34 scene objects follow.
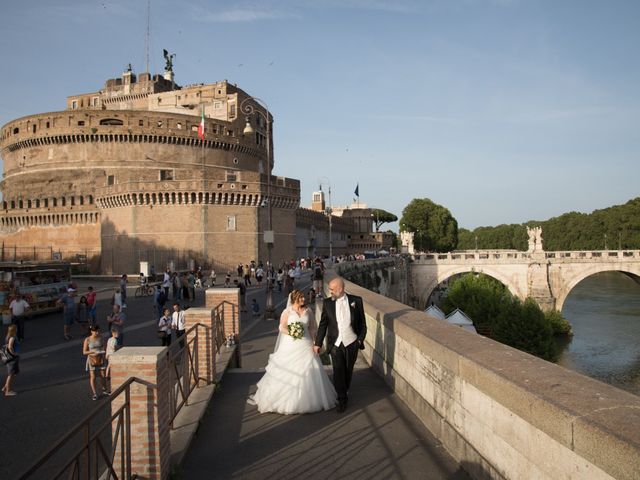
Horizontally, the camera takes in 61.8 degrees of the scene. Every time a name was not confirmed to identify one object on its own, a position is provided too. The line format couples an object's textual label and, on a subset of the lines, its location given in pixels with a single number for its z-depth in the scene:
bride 5.58
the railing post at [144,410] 3.81
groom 5.70
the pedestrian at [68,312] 13.55
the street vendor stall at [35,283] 17.05
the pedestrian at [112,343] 8.04
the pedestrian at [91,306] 14.81
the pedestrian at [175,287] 21.13
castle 36.09
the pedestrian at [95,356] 7.81
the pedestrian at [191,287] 21.35
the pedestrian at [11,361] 8.15
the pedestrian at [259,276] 28.00
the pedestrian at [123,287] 18.30
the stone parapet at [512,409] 2.41
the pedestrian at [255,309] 17.62
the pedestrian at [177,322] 10.38
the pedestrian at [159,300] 16.34
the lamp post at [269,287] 16.41
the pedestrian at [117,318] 10.47
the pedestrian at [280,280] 25.17
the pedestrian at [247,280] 24.62
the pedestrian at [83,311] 14.66
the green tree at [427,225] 79.25
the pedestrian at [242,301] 18.25
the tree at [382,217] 108.22
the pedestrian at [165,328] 10.51
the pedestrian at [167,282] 19.28
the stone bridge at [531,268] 46.81
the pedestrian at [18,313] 12.41
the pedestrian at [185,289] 21.38
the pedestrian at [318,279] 17.90
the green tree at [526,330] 31.77
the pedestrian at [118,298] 13.80
